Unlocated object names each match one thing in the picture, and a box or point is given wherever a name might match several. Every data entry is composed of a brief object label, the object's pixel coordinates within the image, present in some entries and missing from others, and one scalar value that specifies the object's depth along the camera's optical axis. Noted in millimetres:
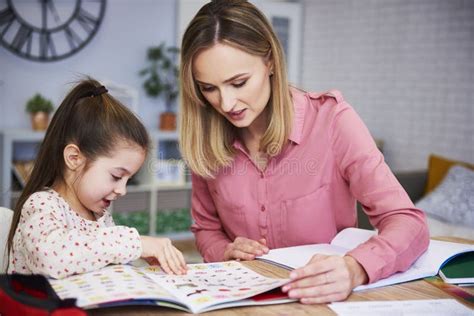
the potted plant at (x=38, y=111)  4258
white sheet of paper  1030
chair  1405
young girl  1198
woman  1435
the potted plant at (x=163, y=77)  4812
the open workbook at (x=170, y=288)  940
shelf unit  4562
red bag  854
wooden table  978
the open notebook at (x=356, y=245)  1244
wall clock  4242
